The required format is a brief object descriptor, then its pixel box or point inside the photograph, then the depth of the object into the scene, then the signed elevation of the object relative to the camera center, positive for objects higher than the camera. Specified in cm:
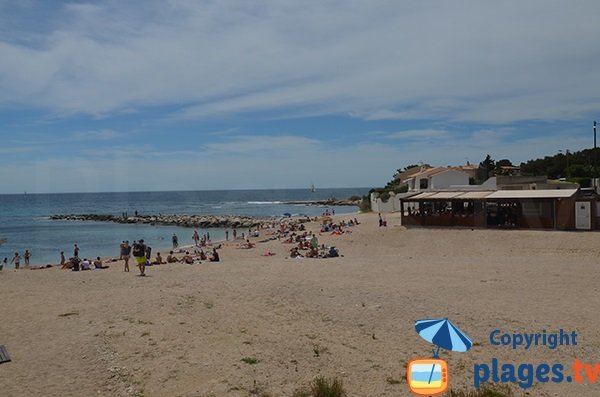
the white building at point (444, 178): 4853 +166
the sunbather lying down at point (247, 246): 3107 -272
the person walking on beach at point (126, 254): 2098 -210
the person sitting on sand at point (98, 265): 2333 -278
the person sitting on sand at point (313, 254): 2388 -249
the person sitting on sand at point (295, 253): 2438 -254
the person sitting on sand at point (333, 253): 2370 -244
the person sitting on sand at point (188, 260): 2350 -267
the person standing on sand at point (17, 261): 2782 -315
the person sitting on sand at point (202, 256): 2472 -263
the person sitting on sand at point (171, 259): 2452 -273
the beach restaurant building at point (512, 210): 2655 -79
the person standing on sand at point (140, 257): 1920 -202
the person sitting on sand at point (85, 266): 2317 -279
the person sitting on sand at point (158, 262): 2404 -278
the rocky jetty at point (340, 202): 10175 -83
